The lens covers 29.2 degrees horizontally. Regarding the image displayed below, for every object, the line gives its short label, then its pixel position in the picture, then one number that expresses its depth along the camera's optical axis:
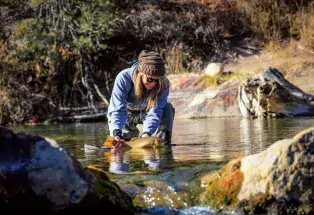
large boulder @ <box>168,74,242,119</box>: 14.34
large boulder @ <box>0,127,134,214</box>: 3.86
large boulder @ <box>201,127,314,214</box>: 3.93
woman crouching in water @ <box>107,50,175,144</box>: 7.00
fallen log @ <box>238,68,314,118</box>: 13.10
